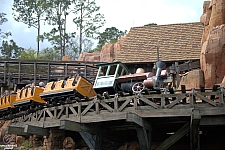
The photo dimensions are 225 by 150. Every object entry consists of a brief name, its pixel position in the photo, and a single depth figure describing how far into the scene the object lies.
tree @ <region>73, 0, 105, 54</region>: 45.50
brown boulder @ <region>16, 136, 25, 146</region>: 18.63
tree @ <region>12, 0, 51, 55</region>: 45.81
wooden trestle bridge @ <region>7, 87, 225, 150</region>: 10.75
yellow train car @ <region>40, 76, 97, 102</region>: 15.53
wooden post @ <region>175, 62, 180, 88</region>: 17.47
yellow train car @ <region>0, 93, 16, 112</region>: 20.85
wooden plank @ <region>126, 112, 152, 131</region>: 10.79
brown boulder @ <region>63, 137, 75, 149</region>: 15.45
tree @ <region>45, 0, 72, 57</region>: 45.86
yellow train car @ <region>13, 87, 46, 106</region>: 18.38
